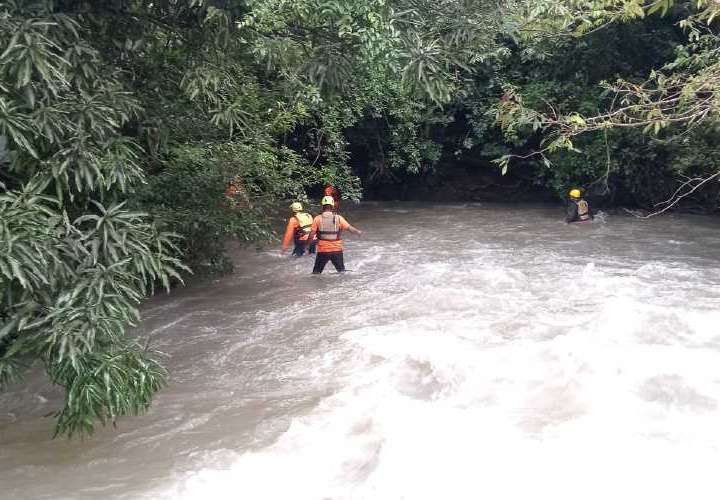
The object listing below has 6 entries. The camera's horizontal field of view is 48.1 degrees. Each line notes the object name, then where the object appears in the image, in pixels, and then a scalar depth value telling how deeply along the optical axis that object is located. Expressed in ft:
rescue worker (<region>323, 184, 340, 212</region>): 48.07
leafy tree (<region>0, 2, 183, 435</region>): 17.30
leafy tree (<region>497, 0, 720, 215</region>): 24.63
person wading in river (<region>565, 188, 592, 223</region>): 58.29
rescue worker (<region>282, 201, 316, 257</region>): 46.88
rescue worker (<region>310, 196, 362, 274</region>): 42.06
